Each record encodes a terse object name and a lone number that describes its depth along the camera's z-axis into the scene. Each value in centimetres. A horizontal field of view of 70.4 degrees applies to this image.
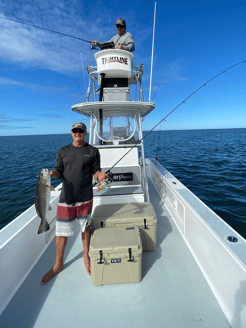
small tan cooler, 207
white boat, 181
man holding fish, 227
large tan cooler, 267
